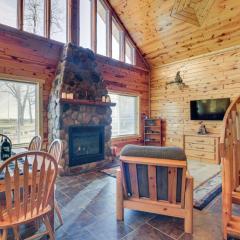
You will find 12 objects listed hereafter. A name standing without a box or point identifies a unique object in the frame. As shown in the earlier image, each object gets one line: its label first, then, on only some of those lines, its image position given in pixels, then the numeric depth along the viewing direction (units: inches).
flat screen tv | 208.4
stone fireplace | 166.6
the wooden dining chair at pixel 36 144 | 112.5
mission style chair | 78.4
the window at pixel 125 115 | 246.8
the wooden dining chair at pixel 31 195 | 56.7
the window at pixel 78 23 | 166.6
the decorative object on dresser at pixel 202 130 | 219.0
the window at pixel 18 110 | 161.9
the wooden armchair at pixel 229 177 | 72.7
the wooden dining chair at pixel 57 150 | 84.2
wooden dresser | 200.4
